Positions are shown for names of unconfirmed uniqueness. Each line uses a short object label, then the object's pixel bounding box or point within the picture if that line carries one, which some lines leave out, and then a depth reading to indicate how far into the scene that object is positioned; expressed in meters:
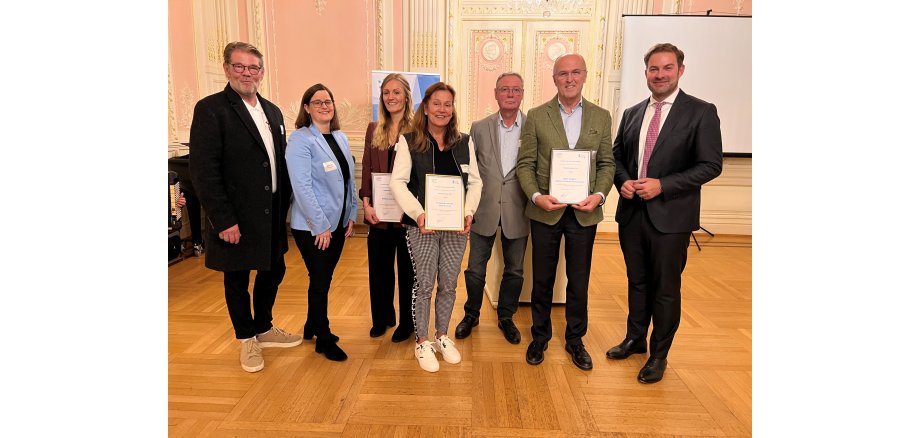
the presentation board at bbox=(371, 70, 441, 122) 5.77
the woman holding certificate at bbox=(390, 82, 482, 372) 2.35
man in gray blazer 2.70
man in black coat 2.16
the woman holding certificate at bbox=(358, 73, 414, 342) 2.63
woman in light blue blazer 2.35
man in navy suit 2.21
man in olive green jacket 2.40
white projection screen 5.75
